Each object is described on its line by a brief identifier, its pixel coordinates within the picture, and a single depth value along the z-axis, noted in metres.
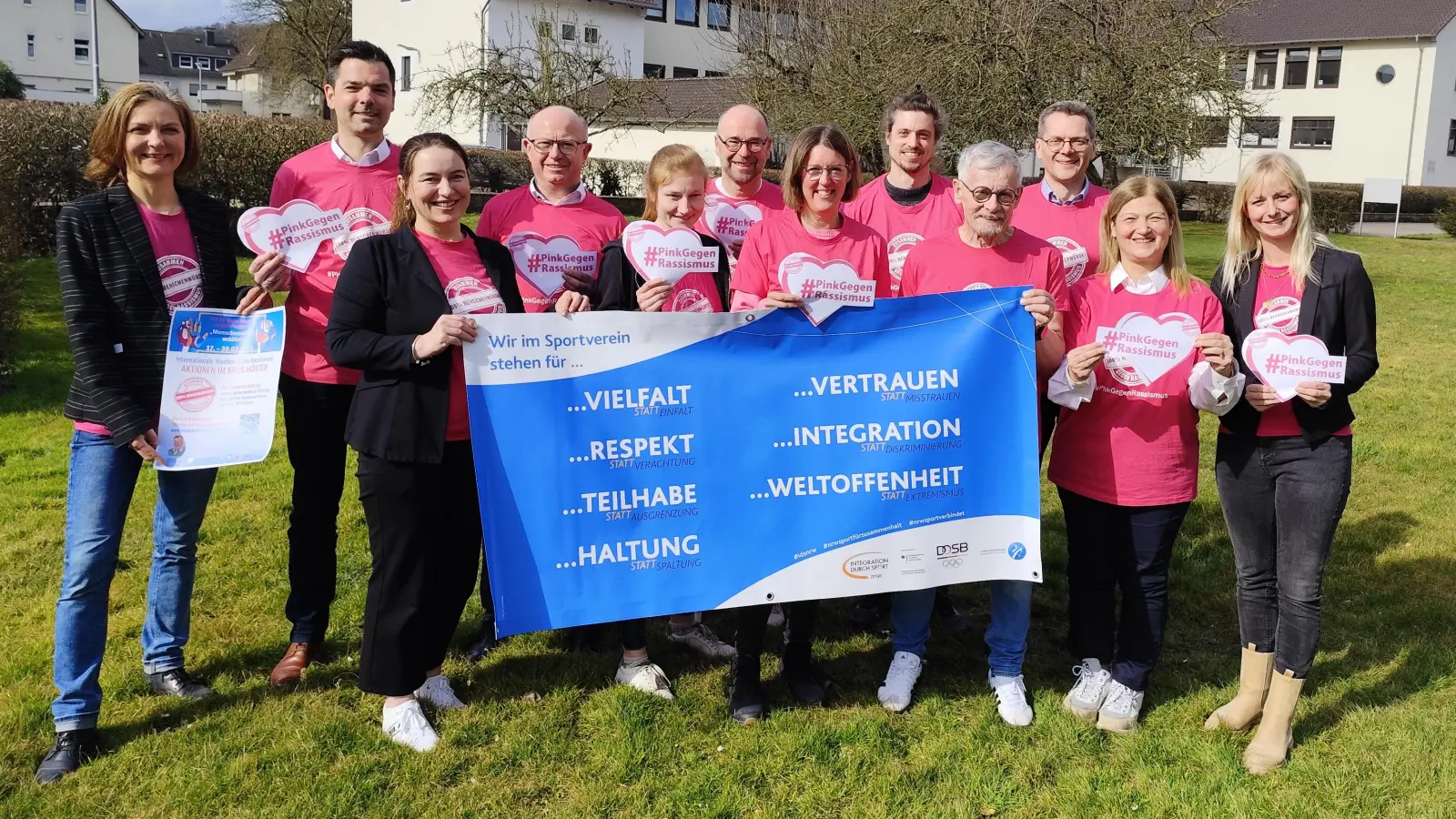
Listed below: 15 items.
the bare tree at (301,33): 44.94
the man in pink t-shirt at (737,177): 4.85
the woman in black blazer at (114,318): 3.69
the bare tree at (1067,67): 16.56
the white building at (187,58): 93.75
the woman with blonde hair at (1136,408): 3.89
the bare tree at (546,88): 27.17
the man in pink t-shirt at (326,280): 4.24
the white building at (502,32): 39.56
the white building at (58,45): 67.38
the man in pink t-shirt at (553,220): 4.45
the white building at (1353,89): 45.84
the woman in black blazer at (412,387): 3.71
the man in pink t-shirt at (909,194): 4.75
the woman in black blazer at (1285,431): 3.76
